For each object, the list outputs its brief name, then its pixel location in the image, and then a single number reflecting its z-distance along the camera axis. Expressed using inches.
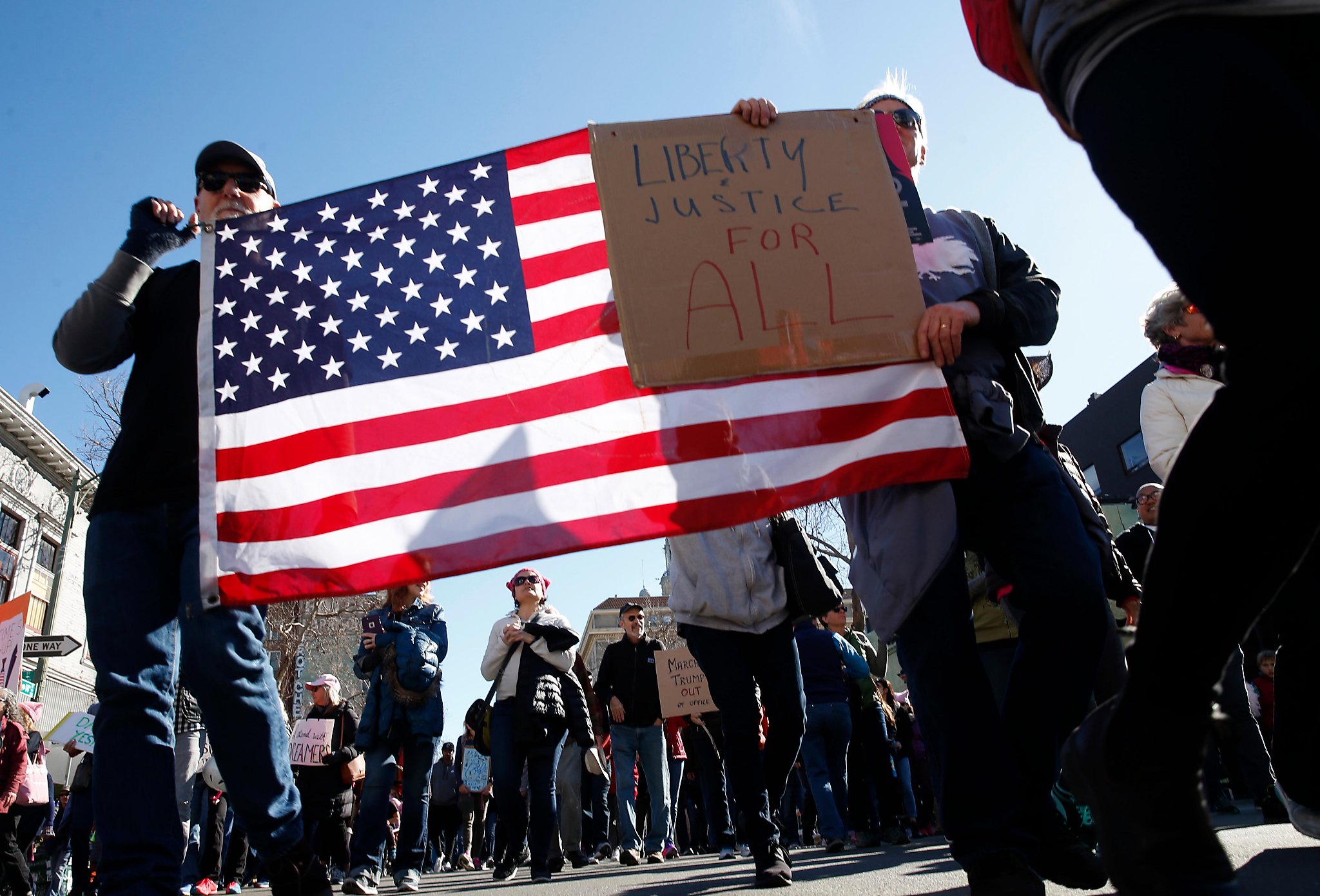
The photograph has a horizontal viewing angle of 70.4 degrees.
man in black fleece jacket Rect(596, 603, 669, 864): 290.5
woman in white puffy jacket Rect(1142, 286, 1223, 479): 140.9
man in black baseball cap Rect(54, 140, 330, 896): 89.8
